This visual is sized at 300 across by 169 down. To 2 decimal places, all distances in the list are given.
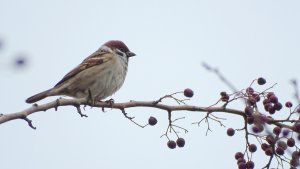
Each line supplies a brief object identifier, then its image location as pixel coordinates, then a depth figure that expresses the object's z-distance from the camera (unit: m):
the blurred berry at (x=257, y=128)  5.49
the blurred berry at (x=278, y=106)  7.27
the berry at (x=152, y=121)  7.93
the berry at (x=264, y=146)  7.14
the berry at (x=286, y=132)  6.26
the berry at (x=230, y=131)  7.65
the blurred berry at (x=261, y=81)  8.03
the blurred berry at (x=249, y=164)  7.08
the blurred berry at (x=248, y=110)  6.79
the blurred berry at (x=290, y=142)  6.46
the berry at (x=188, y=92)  8.21
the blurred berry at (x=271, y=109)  7.29
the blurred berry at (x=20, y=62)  4.54
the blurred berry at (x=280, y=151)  6.73
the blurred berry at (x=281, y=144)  6.07
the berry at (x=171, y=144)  7.91
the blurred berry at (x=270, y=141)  6.33
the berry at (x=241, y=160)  7.11
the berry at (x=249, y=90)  7.43
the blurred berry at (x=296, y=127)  6.22
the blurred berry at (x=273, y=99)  7.32
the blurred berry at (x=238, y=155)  7.27
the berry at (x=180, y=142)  7.95
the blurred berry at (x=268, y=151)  6.85
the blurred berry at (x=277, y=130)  6.46
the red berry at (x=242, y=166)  6.98
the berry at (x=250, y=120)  6.98
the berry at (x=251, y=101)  7.07
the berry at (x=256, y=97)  7.31
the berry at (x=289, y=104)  7.59
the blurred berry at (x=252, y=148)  7.39
